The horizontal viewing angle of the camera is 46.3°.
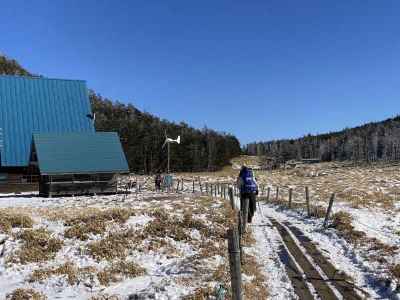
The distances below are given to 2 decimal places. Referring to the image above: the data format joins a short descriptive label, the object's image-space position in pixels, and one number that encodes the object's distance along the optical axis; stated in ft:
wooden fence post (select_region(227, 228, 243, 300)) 24.41
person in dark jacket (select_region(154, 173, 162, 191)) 142.31
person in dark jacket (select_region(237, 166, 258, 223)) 55.67
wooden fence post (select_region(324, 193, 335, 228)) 58.69
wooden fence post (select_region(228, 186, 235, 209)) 62.29
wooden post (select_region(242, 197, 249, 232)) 53.68
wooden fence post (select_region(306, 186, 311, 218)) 69.14
